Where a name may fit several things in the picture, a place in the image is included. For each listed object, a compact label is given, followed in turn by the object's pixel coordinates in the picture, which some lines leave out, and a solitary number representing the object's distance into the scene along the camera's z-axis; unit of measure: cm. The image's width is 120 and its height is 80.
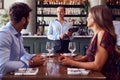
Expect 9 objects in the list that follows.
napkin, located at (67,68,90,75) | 128
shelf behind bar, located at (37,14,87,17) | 515
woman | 136
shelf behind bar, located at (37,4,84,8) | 516
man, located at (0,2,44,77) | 134
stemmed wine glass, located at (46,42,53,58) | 181
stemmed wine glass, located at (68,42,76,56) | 181
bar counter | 377
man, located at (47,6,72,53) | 316
